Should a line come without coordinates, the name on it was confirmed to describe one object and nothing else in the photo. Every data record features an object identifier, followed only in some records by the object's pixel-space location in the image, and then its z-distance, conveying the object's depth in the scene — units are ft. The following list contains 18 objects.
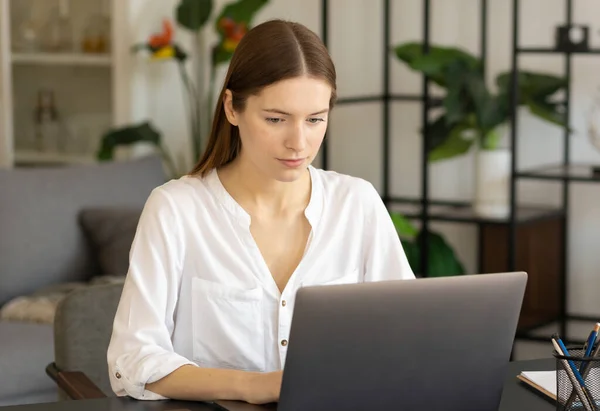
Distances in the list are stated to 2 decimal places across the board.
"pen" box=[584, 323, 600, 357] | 6.72
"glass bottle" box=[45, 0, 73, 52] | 21.27
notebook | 7.37
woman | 7.76
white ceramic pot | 17.04
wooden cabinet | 17.43
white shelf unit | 20.94
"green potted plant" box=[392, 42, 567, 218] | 16.54
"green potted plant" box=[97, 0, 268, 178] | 19.56
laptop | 6.02
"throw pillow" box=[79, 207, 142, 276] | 16.51
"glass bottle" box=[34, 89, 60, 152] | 21.60
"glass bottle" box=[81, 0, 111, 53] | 20.99
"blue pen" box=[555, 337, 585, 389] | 6.59
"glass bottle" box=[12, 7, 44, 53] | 21.37
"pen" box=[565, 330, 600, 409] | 6.65
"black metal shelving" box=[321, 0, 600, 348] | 15.98
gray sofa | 16.42
